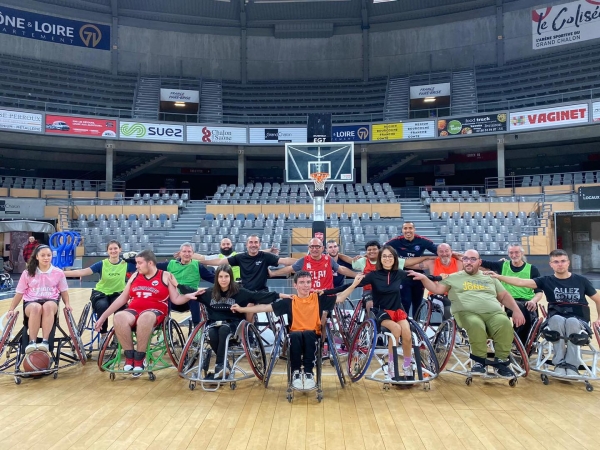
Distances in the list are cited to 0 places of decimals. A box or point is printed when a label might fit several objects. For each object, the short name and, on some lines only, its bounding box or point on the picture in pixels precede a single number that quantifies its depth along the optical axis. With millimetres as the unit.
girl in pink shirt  4195
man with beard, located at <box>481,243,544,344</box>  4645
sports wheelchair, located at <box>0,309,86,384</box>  4062
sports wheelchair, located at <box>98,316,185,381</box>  4198
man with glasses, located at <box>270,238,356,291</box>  4852
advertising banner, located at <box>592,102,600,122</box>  16047
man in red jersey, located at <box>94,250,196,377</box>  4141
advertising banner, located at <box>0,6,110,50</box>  20141
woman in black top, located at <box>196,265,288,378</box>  4102
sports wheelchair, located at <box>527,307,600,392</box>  3842
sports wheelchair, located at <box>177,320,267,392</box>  3848
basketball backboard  13047
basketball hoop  11758
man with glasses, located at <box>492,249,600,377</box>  3998
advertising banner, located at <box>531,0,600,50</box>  19281
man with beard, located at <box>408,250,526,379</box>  3957
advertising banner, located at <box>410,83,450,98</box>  20766
